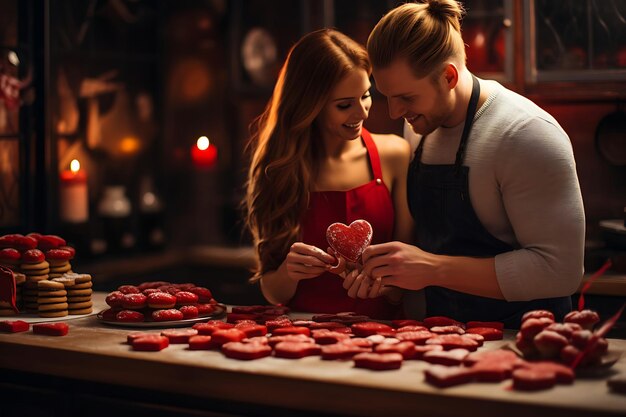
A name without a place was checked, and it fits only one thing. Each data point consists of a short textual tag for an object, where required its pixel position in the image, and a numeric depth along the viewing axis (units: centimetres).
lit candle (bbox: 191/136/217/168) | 544
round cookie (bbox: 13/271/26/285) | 261
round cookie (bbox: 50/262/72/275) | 268
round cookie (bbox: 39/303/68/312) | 258
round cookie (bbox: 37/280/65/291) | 256
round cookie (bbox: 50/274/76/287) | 261
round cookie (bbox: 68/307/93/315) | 261
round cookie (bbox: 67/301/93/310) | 261
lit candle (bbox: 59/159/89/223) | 454
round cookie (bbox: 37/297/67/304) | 258
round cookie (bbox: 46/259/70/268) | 267
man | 236
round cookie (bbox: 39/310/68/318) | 258
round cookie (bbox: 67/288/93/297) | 262
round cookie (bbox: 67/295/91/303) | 262
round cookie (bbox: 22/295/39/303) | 263
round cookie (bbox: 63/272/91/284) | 263
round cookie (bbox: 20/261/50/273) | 263
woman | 279
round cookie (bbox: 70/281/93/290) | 262
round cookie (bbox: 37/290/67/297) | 257
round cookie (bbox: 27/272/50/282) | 263
